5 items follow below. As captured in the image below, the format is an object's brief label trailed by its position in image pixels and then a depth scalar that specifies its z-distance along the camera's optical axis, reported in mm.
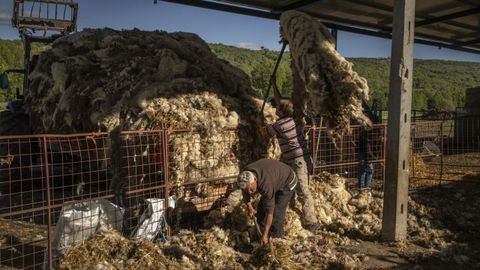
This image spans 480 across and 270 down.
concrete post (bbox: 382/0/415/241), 5500
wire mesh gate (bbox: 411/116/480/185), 9453
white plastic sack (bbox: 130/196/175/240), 5207
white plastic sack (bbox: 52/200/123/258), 4652
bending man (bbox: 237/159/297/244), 4906
